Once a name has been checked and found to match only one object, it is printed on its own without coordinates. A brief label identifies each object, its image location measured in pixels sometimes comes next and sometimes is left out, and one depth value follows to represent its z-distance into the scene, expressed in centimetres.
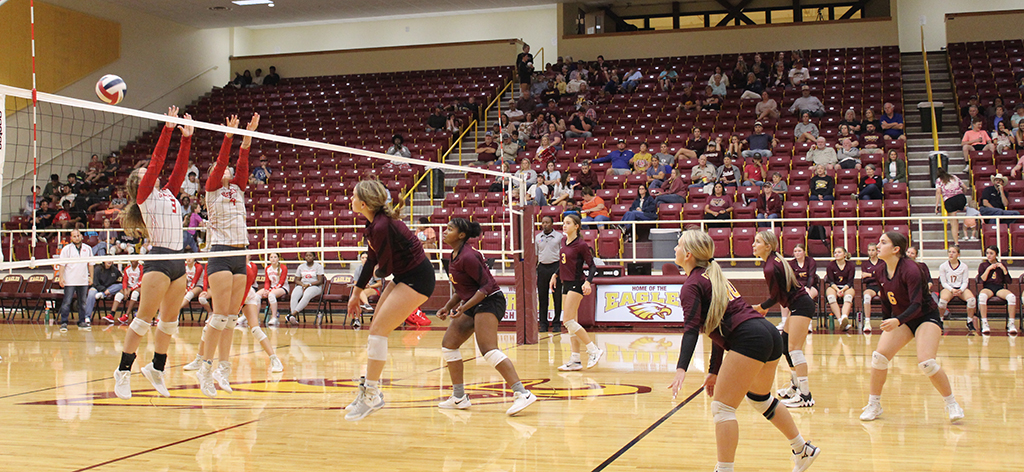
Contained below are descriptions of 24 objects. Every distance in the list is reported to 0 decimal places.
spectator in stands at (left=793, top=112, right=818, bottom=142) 1803
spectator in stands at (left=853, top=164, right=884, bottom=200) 1545
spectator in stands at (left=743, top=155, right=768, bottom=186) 1658
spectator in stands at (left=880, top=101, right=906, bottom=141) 1783
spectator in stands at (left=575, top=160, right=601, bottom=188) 1738
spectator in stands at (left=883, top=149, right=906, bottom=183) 1614
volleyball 698
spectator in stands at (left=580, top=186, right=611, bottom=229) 1598
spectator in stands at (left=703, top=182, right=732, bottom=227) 1527
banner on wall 1343
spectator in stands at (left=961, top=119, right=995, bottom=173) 1695
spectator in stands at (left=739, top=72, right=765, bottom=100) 2056
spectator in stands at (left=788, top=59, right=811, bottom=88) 2073
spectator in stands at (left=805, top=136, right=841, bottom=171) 1667
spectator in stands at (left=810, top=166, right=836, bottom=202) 1561
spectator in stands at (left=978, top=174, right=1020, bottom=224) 1432
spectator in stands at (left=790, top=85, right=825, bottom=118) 1938
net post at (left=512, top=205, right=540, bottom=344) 1098
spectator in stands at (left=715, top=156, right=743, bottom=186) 1648
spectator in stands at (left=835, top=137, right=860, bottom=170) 1664
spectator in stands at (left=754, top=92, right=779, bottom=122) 1941
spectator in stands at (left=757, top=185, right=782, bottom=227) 1516
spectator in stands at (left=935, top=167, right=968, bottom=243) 1460
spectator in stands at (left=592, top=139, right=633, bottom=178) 1805
